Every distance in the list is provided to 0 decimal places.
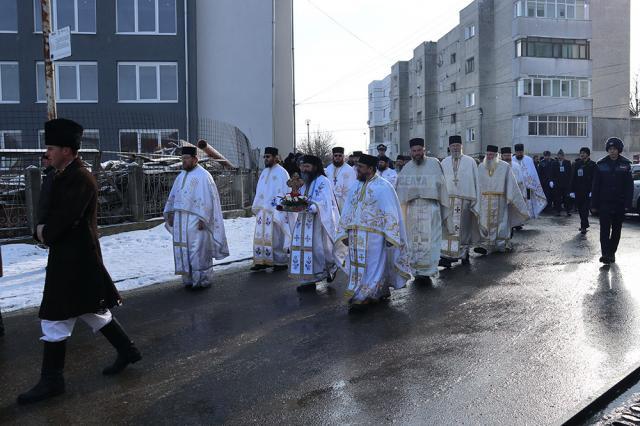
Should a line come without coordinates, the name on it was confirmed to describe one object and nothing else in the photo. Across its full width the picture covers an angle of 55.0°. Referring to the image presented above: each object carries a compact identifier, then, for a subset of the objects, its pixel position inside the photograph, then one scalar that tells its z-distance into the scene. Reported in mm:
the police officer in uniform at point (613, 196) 10039
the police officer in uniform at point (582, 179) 15297
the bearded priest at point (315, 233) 8734
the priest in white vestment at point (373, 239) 7297
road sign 8648
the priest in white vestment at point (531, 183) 16797
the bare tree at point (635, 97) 67688
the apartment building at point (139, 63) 27703
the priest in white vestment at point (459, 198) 10227
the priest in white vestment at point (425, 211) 9023
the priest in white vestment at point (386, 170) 13945
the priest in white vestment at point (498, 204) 12016
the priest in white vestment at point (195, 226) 8914
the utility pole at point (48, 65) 9195
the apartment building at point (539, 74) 48406
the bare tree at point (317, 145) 74375
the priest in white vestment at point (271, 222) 10539
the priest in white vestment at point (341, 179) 12922
